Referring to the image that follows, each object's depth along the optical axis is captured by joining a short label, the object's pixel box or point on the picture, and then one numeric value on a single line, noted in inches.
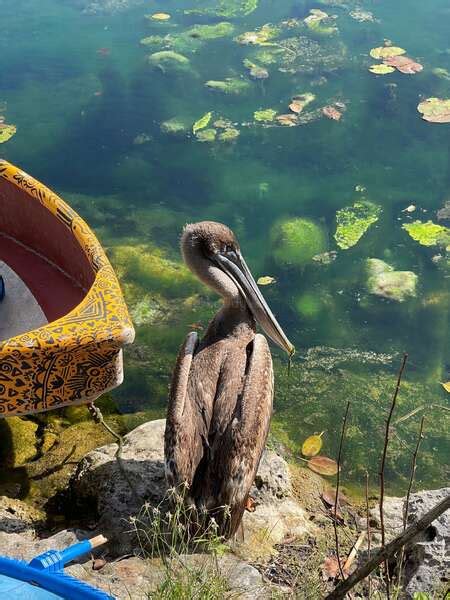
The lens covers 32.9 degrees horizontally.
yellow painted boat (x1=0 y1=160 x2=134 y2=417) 120.8
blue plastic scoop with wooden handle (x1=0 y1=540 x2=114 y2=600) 79.7
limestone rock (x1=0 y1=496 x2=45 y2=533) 131.4
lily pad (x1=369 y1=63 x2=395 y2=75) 307.0
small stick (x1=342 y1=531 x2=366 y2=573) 119.0
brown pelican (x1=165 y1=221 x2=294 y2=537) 120.0
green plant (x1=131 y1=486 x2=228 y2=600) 85.0
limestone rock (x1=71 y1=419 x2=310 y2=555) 132.0
